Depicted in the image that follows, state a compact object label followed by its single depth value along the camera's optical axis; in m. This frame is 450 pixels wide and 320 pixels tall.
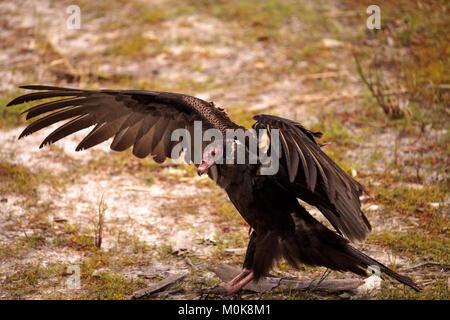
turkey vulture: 6.54
